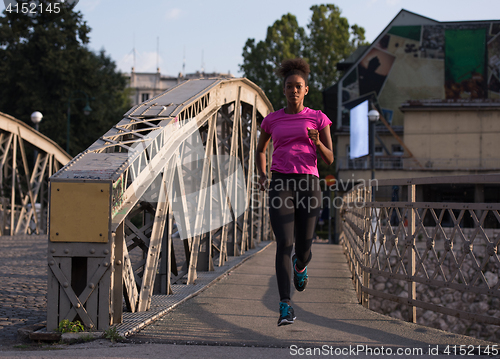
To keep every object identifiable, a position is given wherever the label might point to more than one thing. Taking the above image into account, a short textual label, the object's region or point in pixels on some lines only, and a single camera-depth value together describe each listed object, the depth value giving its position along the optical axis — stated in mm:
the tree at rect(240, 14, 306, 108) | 57656
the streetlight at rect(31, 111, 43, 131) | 22750
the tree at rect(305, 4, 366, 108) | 59062
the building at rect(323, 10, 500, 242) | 37750
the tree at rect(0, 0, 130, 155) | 39531
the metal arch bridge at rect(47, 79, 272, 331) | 4191
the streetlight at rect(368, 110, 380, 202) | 22575
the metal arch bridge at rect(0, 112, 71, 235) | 17672
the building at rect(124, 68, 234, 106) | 97750
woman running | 4500
